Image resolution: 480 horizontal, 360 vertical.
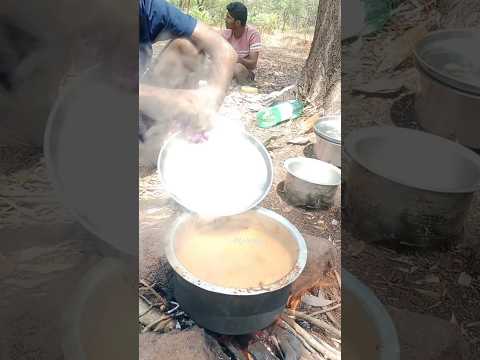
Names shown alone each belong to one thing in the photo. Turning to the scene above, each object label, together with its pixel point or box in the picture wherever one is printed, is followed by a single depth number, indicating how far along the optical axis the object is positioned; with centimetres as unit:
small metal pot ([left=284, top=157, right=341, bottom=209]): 252
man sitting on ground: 309
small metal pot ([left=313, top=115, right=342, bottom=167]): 279
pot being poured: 142
